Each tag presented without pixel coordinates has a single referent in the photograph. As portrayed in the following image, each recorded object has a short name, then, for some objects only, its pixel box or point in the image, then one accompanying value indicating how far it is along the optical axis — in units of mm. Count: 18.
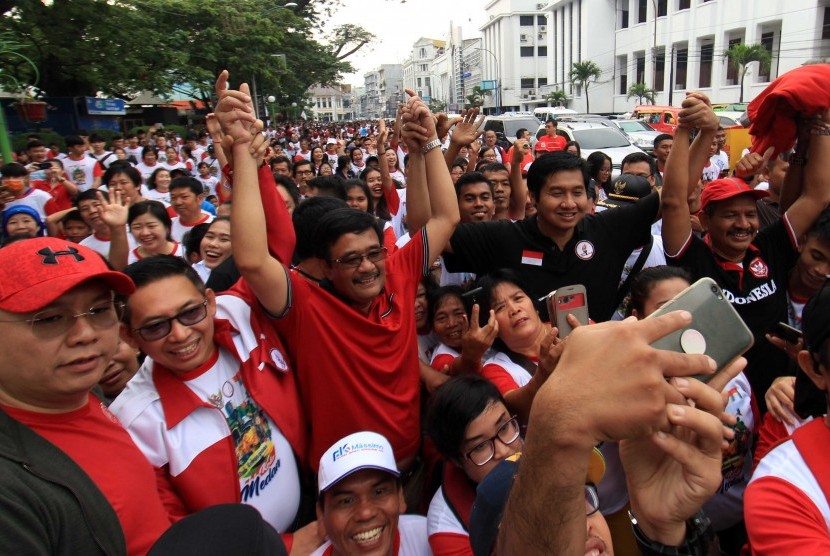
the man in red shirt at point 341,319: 1773
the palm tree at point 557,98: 49250
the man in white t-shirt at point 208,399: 1539
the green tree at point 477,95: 57956
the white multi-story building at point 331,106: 99625
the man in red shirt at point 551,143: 9125
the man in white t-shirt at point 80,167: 7883
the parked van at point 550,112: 25881
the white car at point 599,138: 12336
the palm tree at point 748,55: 29156
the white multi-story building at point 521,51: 67250
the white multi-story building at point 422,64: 105325
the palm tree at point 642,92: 38500
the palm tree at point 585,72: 45938
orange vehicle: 18703
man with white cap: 1560
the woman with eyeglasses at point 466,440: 1622
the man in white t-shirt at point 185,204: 4254
